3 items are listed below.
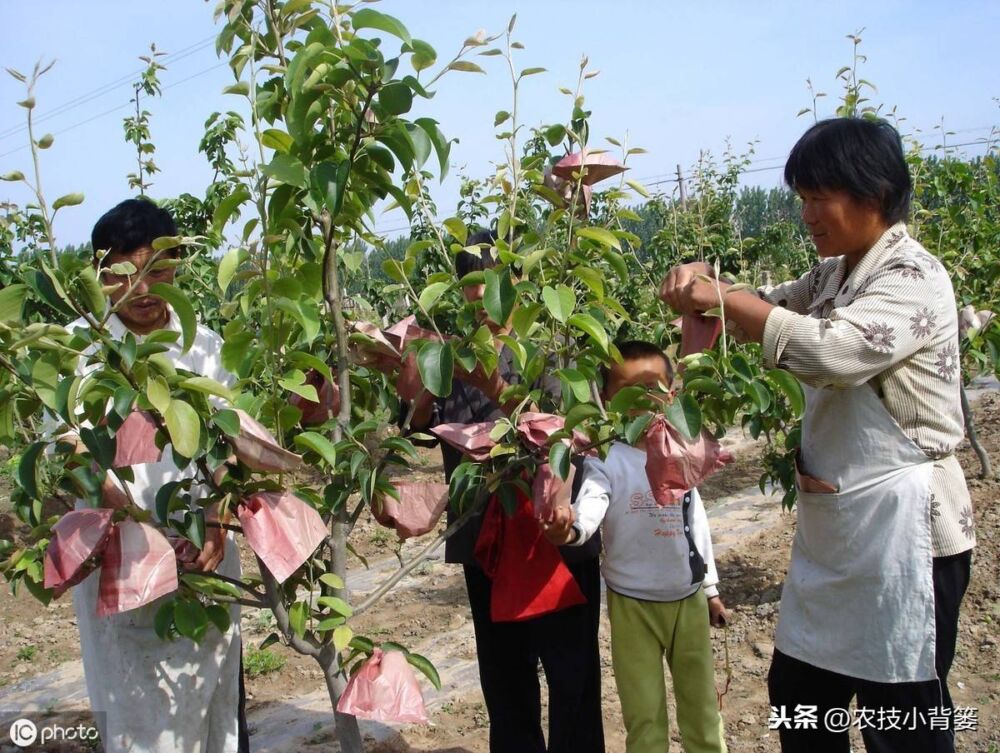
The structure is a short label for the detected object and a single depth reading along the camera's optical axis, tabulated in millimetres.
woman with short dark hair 1450
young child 2115
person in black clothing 2162
